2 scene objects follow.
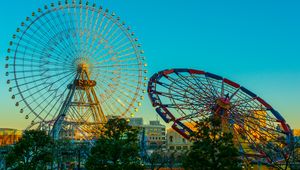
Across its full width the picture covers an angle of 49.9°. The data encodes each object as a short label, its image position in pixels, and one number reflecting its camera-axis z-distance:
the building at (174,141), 107.60
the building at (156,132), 126.31
